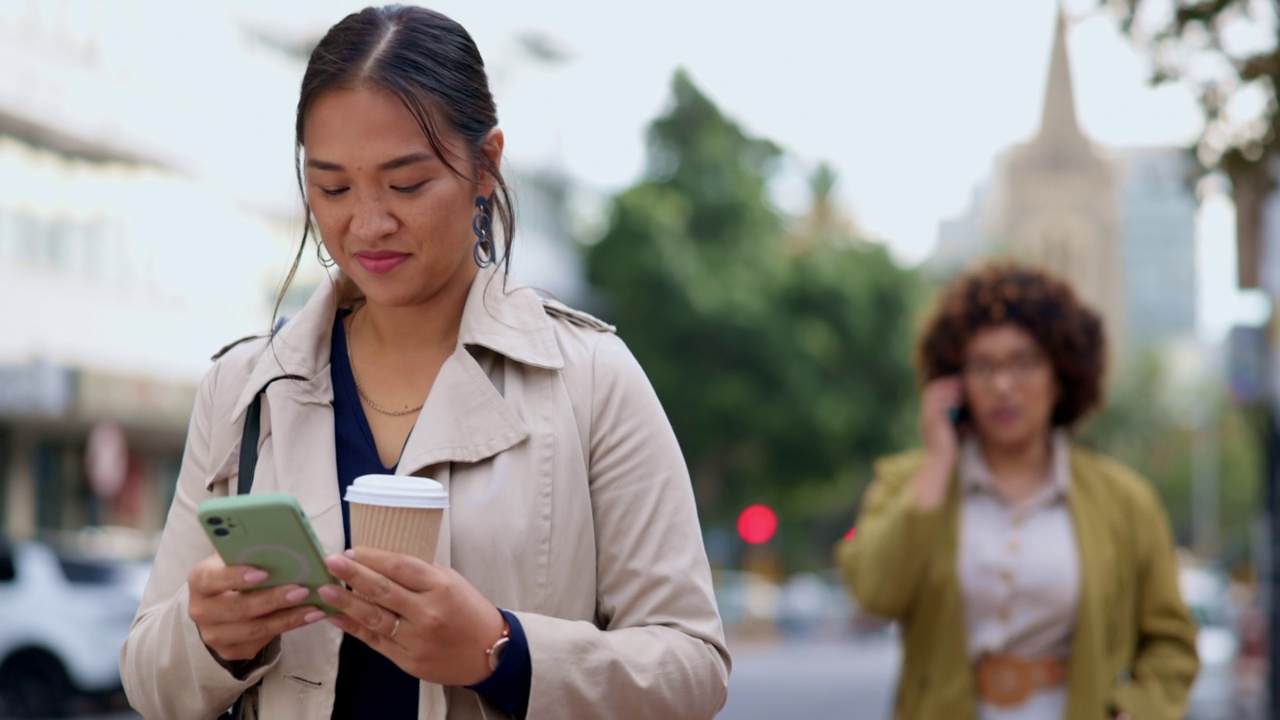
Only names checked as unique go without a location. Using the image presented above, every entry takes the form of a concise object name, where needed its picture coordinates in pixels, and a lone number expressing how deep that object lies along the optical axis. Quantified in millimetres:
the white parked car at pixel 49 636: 15836
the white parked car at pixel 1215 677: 17592
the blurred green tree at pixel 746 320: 40188
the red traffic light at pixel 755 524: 45156
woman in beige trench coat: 2422
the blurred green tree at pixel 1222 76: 6027
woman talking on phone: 4578
